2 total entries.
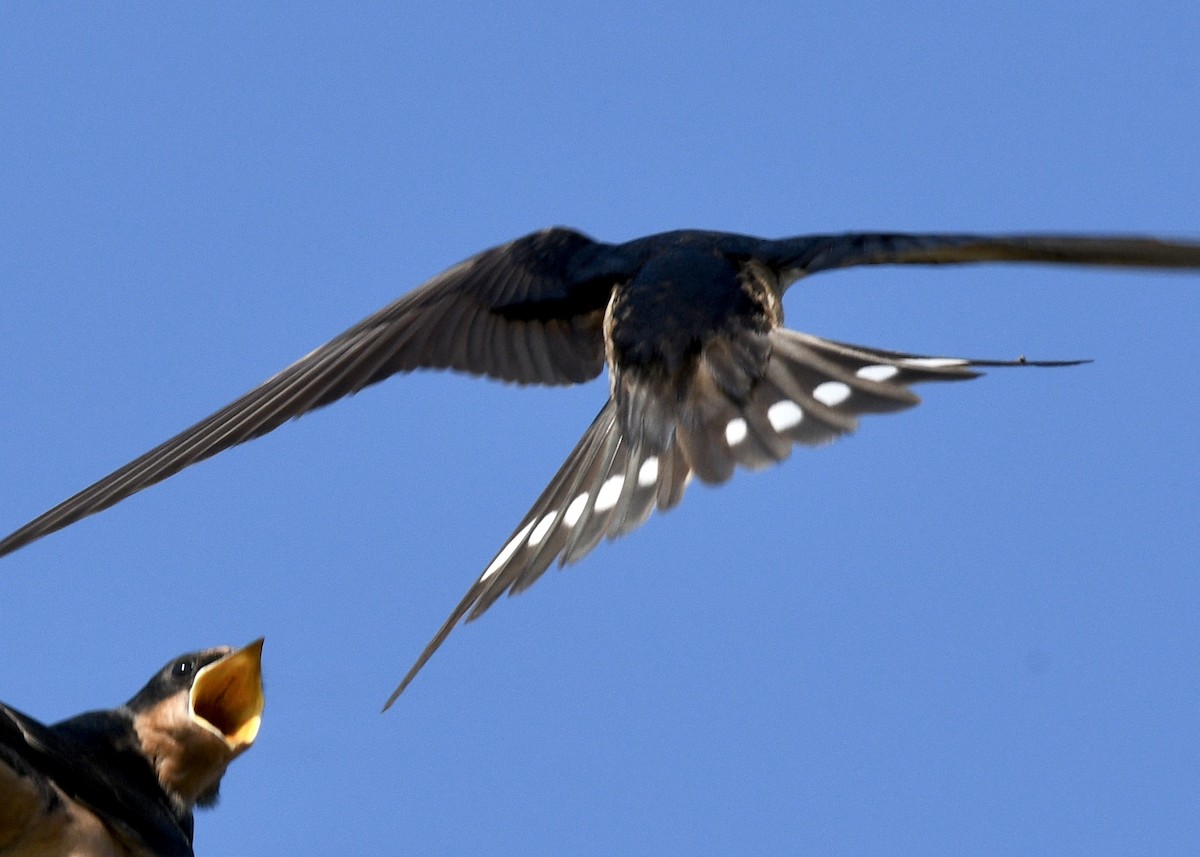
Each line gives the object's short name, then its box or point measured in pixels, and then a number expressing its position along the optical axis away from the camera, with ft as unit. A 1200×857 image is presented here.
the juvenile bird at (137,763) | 27.73
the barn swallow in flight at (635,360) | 27.84
